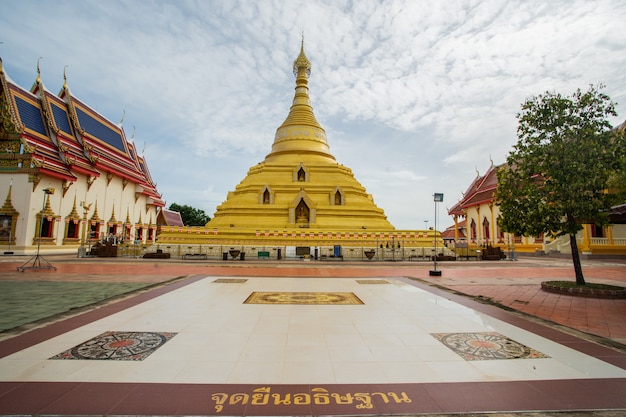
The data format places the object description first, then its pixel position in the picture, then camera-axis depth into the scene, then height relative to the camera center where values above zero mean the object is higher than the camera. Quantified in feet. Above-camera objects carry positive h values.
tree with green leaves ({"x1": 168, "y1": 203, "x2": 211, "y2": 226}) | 198.80 +16.86
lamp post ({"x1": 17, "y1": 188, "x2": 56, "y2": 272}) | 43.72 -3.10
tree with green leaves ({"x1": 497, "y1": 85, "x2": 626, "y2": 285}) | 29.48 +6.65
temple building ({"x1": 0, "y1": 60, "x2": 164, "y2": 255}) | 78.54 +18.17
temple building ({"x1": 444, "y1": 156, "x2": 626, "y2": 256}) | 84.38 +2.99
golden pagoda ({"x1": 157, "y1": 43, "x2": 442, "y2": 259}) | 81.35 +7.66
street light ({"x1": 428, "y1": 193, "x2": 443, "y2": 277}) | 43.78 +6.06
